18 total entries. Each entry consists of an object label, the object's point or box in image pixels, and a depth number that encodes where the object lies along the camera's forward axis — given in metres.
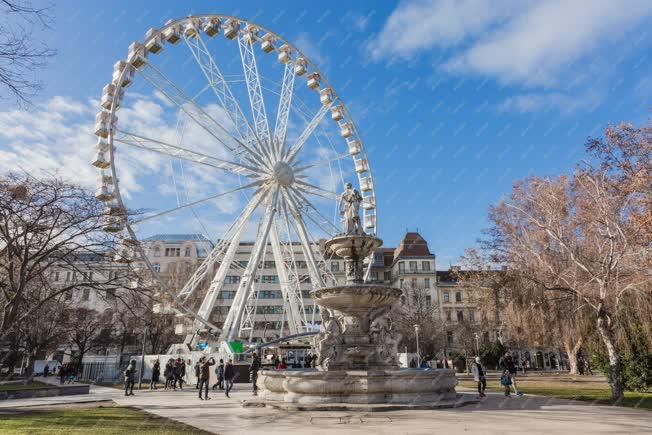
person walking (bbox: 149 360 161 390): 23.00
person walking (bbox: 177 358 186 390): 22.34
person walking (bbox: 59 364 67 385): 29.65
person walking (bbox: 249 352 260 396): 16.92
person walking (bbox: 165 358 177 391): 22.41
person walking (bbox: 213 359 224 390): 20.80
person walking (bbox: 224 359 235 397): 16.89
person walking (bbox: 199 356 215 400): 15.89
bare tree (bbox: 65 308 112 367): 44.94
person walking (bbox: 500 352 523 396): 16.12
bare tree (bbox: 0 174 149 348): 13.70
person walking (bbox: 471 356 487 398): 15.34
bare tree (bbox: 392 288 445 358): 48.59
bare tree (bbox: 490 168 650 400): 15.30
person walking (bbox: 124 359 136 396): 18.44
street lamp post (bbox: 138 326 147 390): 24.28
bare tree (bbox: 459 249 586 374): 19.08
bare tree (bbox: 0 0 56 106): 5.87
